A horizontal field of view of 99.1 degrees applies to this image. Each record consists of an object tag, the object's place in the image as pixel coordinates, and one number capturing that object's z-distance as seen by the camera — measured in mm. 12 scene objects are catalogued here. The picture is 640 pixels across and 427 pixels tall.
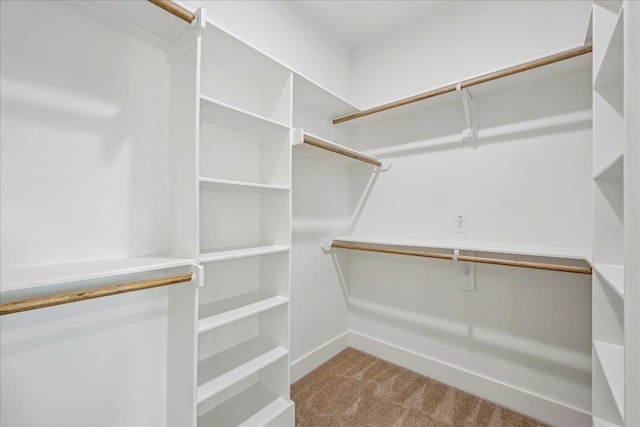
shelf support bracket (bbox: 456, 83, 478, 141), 1758
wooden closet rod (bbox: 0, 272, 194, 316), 738
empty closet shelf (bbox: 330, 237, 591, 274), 1330
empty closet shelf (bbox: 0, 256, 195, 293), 766
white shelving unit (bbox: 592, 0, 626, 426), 1061
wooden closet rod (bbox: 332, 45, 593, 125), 1309
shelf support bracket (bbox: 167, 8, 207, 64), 1076
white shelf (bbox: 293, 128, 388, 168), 1525
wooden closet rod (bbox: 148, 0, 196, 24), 982
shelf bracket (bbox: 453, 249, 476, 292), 1823
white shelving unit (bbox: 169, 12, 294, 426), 1188
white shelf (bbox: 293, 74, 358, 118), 1700
